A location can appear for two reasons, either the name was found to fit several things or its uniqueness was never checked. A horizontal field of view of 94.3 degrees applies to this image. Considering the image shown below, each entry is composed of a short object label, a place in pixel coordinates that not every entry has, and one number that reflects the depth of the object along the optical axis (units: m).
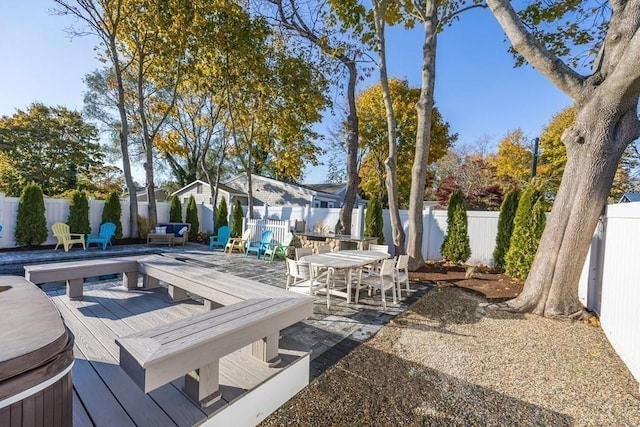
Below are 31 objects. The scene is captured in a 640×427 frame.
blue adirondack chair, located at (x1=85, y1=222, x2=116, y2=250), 9.33
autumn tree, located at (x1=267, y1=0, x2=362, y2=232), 8.69
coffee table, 10.82
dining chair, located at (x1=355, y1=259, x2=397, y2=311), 4.43
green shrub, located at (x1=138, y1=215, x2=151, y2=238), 11.56
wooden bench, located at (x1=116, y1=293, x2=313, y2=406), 1.38
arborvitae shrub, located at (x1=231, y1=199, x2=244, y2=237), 11.81
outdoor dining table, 4.46
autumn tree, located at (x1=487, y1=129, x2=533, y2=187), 17.28
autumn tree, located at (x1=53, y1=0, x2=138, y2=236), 9.35
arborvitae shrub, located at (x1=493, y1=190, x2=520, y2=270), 7.23
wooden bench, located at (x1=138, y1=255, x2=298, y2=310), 2.71
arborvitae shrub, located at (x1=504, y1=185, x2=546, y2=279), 6.34
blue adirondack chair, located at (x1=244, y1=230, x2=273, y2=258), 9.02
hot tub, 1.05
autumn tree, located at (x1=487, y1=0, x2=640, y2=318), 4.06
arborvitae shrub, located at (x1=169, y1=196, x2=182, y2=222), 12.79
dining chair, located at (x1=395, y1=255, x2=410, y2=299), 4.96
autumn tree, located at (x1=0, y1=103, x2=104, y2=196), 15.43
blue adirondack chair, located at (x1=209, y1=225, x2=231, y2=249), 10.99
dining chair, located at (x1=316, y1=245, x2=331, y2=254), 5.89
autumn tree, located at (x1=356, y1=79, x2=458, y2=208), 15.48
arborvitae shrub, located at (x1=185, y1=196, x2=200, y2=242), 12.95
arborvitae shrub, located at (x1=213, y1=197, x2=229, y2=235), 12.77
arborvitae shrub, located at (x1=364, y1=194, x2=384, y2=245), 9.20
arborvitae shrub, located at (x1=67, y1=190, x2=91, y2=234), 9.81
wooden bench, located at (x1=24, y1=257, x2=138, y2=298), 3.02
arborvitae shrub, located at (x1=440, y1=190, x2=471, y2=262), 7.95
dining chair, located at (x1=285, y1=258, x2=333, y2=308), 4.50
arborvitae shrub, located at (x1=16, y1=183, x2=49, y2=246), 8.84
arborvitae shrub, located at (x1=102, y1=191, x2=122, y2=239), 10.60
